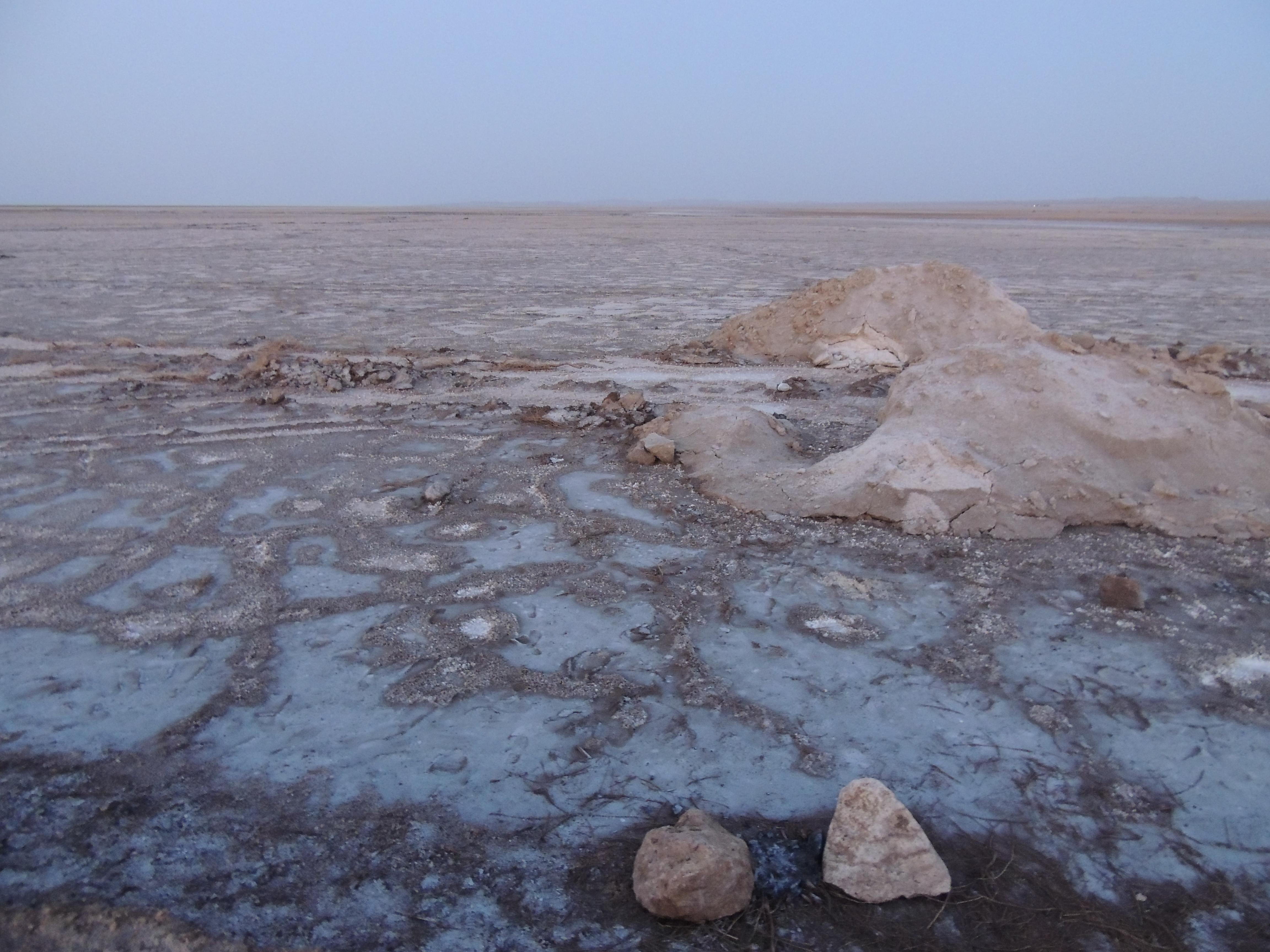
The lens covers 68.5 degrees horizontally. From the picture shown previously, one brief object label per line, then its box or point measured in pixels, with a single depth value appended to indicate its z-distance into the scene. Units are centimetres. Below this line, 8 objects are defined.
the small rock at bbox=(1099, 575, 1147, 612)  371
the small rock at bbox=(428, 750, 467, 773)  275
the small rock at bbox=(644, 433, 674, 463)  546
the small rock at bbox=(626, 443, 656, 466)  549
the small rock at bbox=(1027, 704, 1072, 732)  296
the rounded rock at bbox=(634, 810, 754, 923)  216
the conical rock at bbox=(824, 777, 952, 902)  226
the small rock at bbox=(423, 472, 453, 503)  489
